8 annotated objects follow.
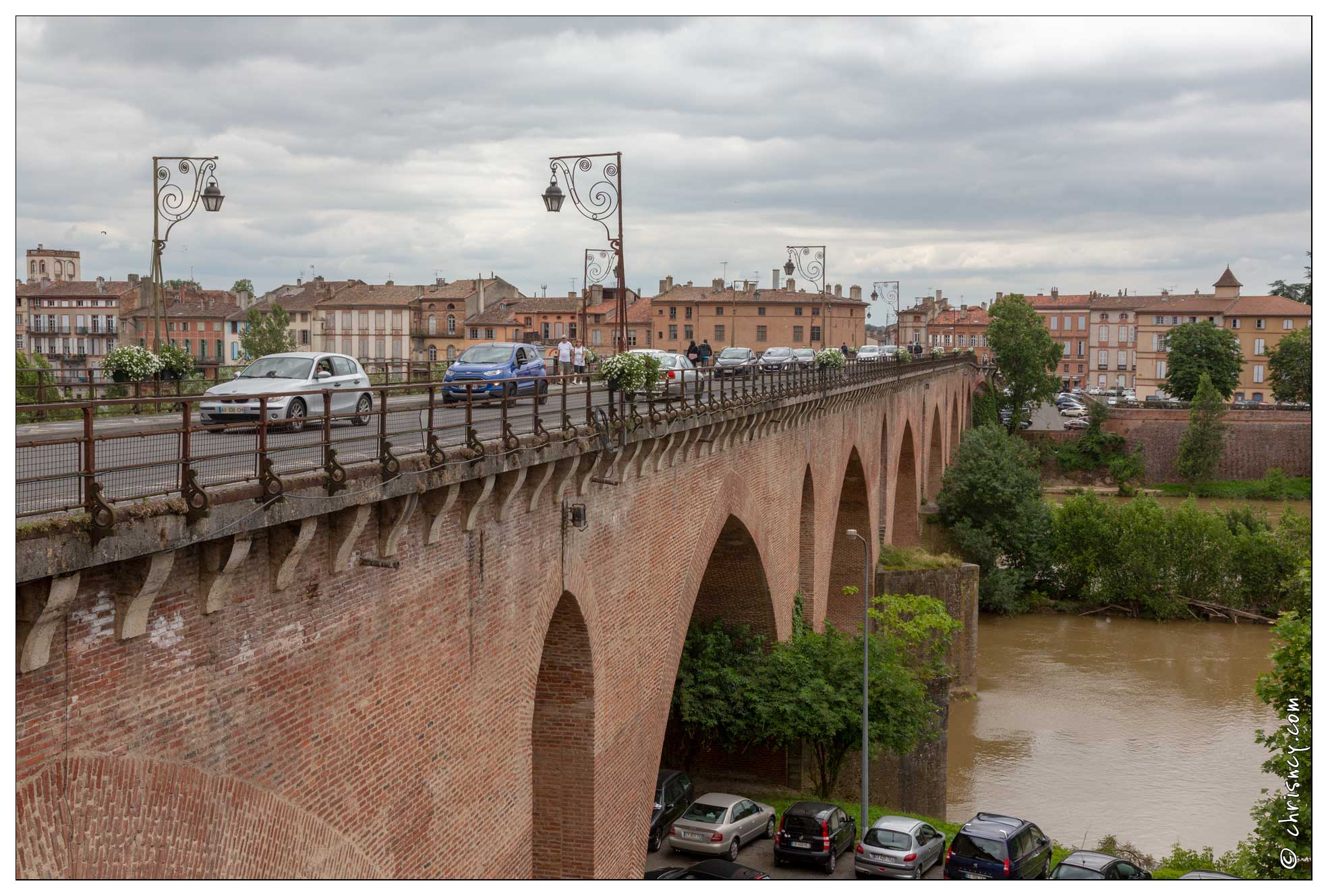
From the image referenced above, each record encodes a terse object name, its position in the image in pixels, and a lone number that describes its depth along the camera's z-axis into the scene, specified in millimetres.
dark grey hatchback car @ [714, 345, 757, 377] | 45594
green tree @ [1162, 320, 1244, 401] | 97250
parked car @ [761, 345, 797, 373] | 46522
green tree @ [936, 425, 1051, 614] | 53625
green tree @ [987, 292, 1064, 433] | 93438
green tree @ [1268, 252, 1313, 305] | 121250
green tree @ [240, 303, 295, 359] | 77062
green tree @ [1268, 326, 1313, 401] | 92625
